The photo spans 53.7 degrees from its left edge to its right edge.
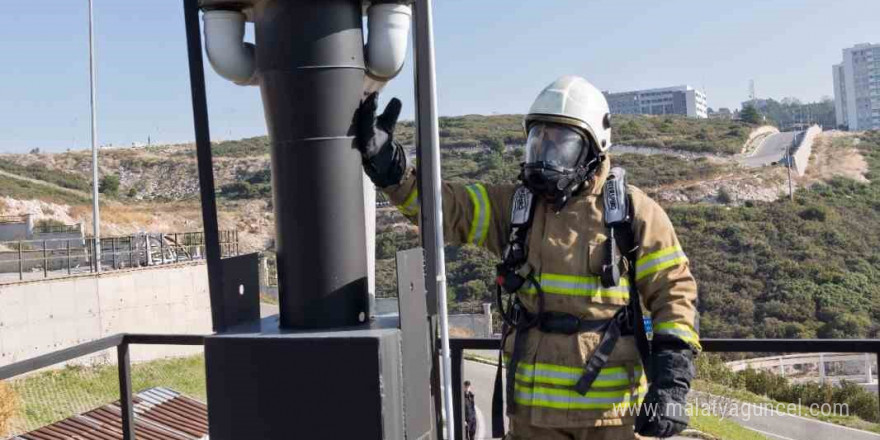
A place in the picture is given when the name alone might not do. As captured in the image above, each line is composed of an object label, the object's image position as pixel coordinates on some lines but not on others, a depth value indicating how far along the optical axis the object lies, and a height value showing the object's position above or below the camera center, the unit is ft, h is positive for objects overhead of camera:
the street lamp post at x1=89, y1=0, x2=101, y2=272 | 89.04 +10.72
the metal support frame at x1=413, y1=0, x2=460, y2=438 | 9.36 +0.65
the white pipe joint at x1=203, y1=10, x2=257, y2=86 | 9.68 +2.12
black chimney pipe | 9.25 +0.81
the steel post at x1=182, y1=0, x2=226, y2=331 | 9.74 +0.90
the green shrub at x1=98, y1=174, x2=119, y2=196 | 209.75 +13.48
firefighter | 9.81 -0.77
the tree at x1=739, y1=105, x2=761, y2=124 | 305.92 +33.54
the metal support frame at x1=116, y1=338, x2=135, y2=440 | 14.89 -2.59
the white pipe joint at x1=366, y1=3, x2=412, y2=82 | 9.66 +2.13
